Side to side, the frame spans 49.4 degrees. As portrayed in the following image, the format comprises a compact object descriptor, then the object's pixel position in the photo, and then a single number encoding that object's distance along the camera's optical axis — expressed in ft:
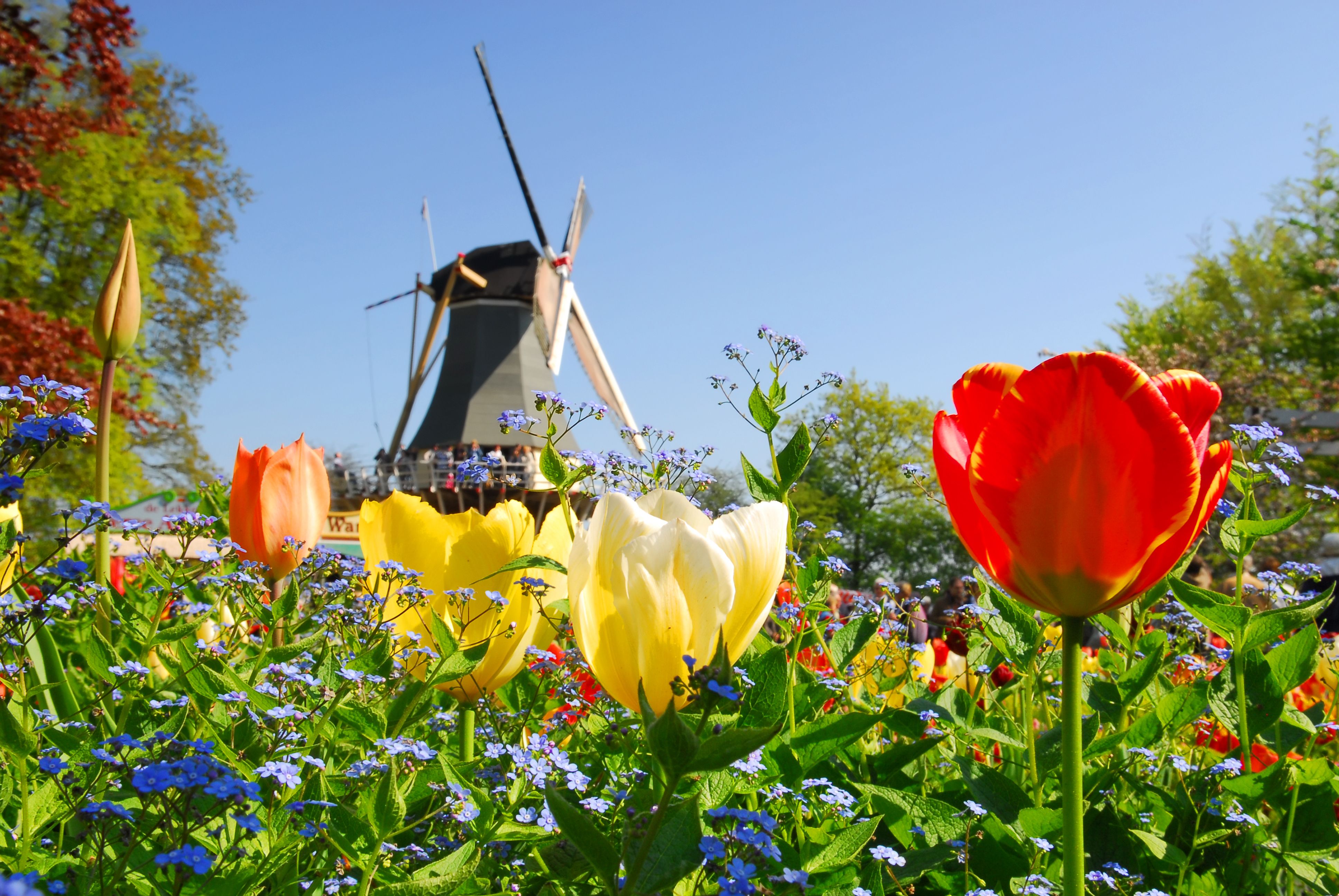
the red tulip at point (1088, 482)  1.18
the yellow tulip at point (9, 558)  1.58
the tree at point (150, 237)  42.05
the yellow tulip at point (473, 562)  1.66
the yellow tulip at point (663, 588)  1.25
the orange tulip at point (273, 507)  1.97
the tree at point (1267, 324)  51.99
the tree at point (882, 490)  92.16
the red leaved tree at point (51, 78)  27.93
